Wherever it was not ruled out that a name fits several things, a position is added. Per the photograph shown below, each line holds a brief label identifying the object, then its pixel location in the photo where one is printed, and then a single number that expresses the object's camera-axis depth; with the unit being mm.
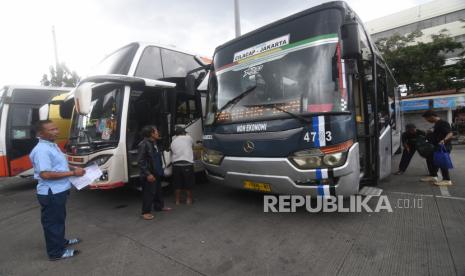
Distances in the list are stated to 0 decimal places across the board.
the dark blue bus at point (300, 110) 3404
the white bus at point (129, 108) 4488
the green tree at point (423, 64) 17656
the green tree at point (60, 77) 16797
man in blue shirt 2982
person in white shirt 4906
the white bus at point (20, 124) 6863
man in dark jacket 4199
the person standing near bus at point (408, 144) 6652
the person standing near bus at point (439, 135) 5328
